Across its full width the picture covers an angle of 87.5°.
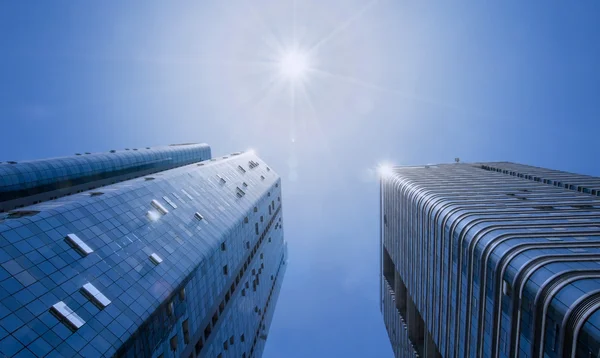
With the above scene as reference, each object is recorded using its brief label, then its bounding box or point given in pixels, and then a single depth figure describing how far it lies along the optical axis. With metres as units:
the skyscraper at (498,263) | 29.12
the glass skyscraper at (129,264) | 21.62
